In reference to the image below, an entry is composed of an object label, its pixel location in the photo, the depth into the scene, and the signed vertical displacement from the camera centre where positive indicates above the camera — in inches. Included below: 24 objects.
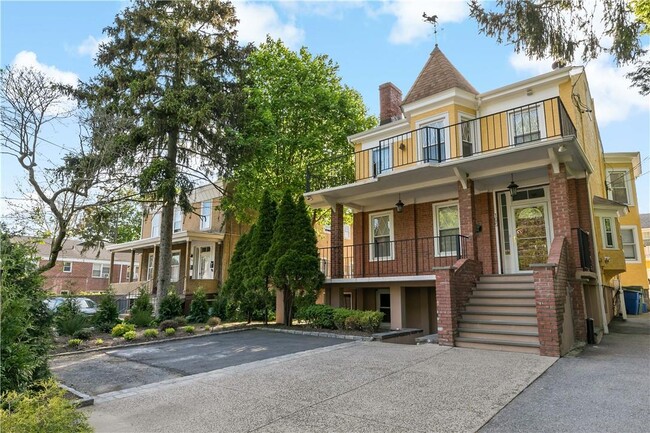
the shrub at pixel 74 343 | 350.6 -63.3
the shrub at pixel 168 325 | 465.1 -62.8
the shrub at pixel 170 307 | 592.7 -52.2
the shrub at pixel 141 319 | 505.7 -60.1
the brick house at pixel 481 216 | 336.8 +70.1
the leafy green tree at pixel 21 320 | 157.2 -20.8
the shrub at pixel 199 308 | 605.6 -56.0
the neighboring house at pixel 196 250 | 851.4 +58.9
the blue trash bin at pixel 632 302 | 677.3 -51.4
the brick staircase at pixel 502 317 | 306.8 -38.3
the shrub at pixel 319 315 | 449.4 -50.3
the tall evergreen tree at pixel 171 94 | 602.2 +290.8
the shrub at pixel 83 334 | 393.0 -62.1
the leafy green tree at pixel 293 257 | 479.2 +20.0
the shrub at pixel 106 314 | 464.4 -50.1
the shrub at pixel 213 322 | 501.4 -64.2
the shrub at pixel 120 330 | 419.2 -61.7
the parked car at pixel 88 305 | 670.6 -58.5
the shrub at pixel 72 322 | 407.5 -52.7
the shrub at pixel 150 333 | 404.8 -63.4
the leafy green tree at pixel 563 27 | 310.5 +202.8
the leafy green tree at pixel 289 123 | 671.8 +274.8
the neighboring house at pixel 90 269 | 1363.1 +15.4
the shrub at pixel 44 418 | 108.7 -42.7
